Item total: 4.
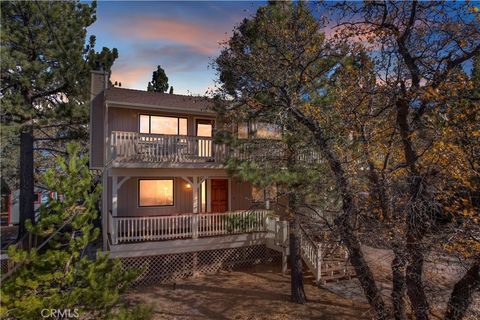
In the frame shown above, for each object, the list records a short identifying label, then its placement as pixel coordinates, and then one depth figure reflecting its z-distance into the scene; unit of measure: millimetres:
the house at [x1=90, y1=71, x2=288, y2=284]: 12180
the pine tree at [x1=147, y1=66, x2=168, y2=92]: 31297
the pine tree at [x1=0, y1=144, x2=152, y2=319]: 5500
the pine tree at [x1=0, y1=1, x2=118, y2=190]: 14703
